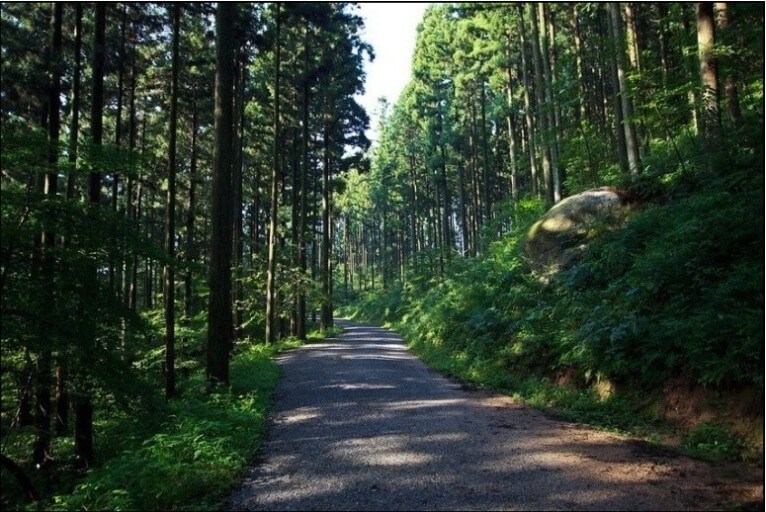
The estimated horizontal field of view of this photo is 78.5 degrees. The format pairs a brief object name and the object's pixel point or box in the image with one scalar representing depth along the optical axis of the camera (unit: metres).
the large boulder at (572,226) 12.09
